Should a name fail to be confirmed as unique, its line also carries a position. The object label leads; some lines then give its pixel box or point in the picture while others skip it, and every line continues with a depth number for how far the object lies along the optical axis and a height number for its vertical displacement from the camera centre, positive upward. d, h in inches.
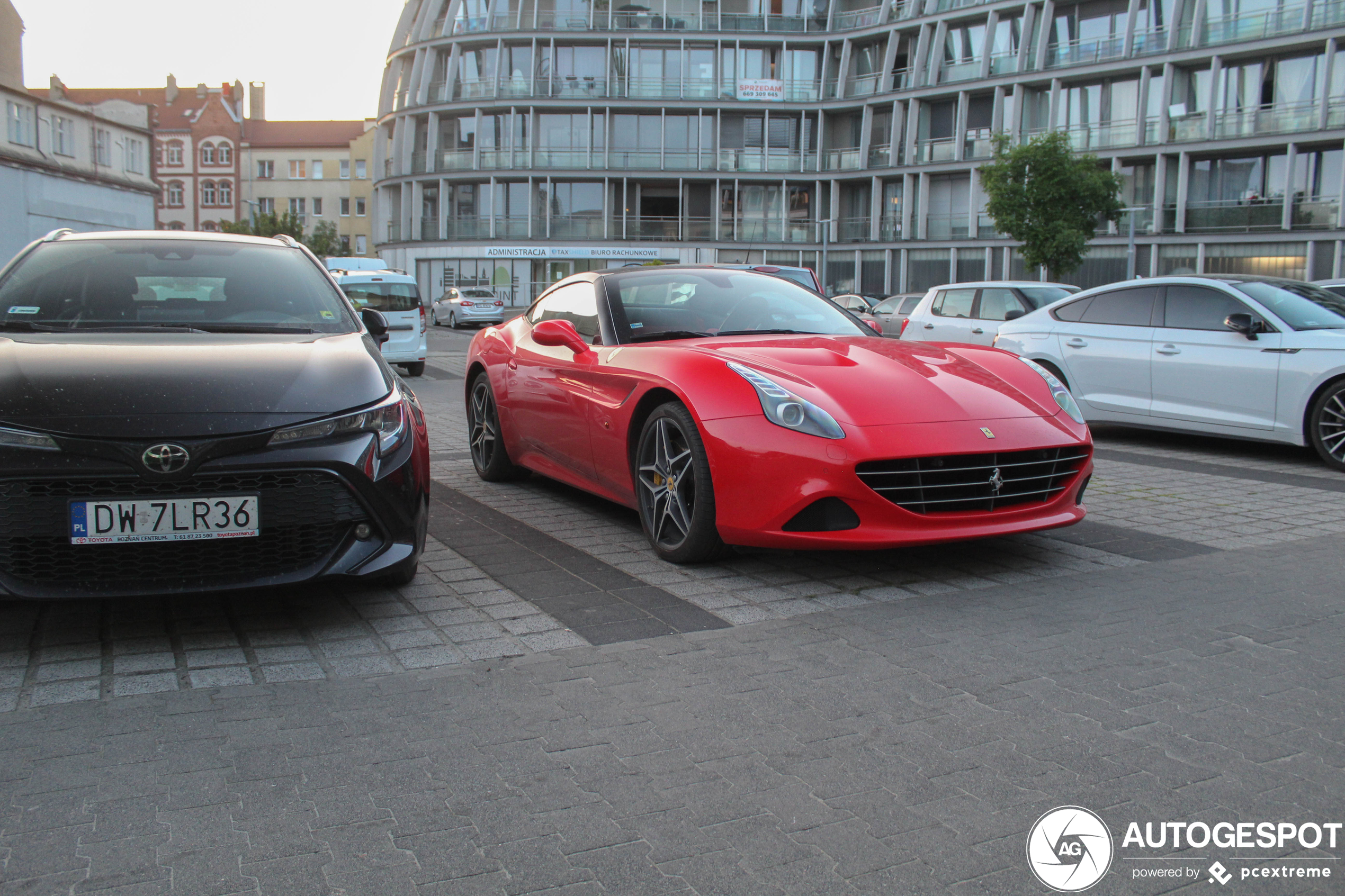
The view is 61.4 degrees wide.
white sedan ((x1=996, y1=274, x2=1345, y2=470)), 328.8 -17.6
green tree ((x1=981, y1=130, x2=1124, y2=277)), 1454.2 +128.9
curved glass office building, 1875.0 +296.6
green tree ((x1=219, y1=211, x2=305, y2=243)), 3034.0 +156.2
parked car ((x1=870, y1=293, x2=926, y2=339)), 842.8 -13.8
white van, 734.5 -13.6
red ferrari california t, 181.2 -22.3
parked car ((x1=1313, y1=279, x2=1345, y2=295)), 451.8 +7.0
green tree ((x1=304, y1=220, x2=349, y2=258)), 3120.1 +119.8
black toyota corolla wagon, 142.9 -22.9
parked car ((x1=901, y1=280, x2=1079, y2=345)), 547.8 -6.1
